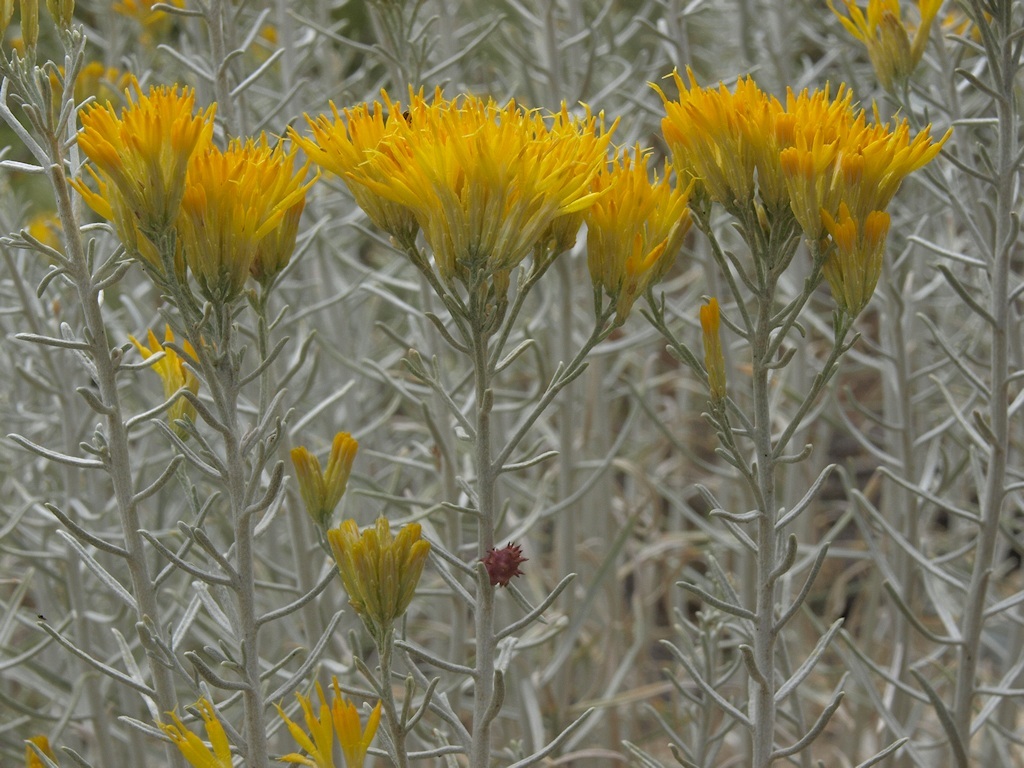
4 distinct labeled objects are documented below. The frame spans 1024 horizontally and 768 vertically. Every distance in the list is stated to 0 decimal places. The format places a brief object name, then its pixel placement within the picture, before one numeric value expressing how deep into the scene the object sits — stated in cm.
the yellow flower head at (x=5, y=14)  63
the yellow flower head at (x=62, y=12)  63
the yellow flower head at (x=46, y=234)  97
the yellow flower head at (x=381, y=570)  61
